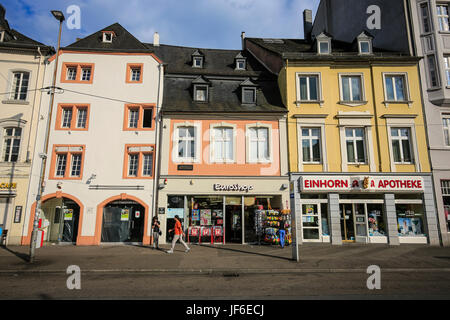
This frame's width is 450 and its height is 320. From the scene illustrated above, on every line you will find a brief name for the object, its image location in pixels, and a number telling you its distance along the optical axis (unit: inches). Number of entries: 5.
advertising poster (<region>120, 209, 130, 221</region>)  626.5
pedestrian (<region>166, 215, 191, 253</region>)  491.6
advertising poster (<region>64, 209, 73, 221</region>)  630.5
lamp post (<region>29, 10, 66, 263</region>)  415.8
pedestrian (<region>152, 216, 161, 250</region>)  553.4
